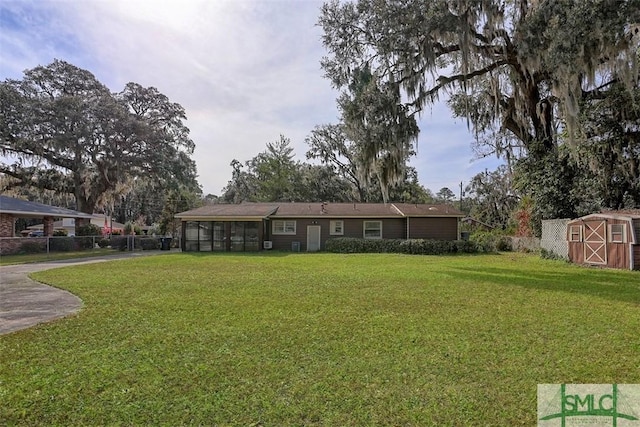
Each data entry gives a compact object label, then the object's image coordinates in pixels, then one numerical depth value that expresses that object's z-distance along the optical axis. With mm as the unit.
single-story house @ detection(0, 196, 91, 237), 19281
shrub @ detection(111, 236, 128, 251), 22633
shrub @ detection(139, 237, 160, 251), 23469
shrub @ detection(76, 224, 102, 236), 24109
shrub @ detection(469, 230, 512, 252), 20719
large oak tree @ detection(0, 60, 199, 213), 23531
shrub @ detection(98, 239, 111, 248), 23469
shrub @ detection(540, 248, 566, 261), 15648
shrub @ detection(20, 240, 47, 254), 18702
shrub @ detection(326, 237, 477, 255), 19880
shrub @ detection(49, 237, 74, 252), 19750
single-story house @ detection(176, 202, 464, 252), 21984
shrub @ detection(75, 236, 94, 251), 21062
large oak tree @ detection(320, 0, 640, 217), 10109
